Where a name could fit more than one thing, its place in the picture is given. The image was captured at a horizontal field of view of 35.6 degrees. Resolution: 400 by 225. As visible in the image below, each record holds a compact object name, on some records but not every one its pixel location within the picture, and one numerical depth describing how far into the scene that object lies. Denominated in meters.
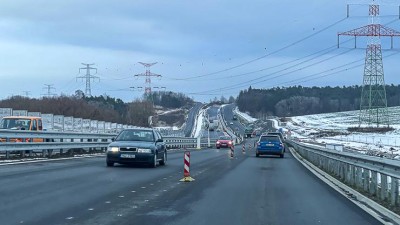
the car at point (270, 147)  41.31
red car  64.69
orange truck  31.27
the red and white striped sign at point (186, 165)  18.20
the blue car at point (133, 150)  23.06
